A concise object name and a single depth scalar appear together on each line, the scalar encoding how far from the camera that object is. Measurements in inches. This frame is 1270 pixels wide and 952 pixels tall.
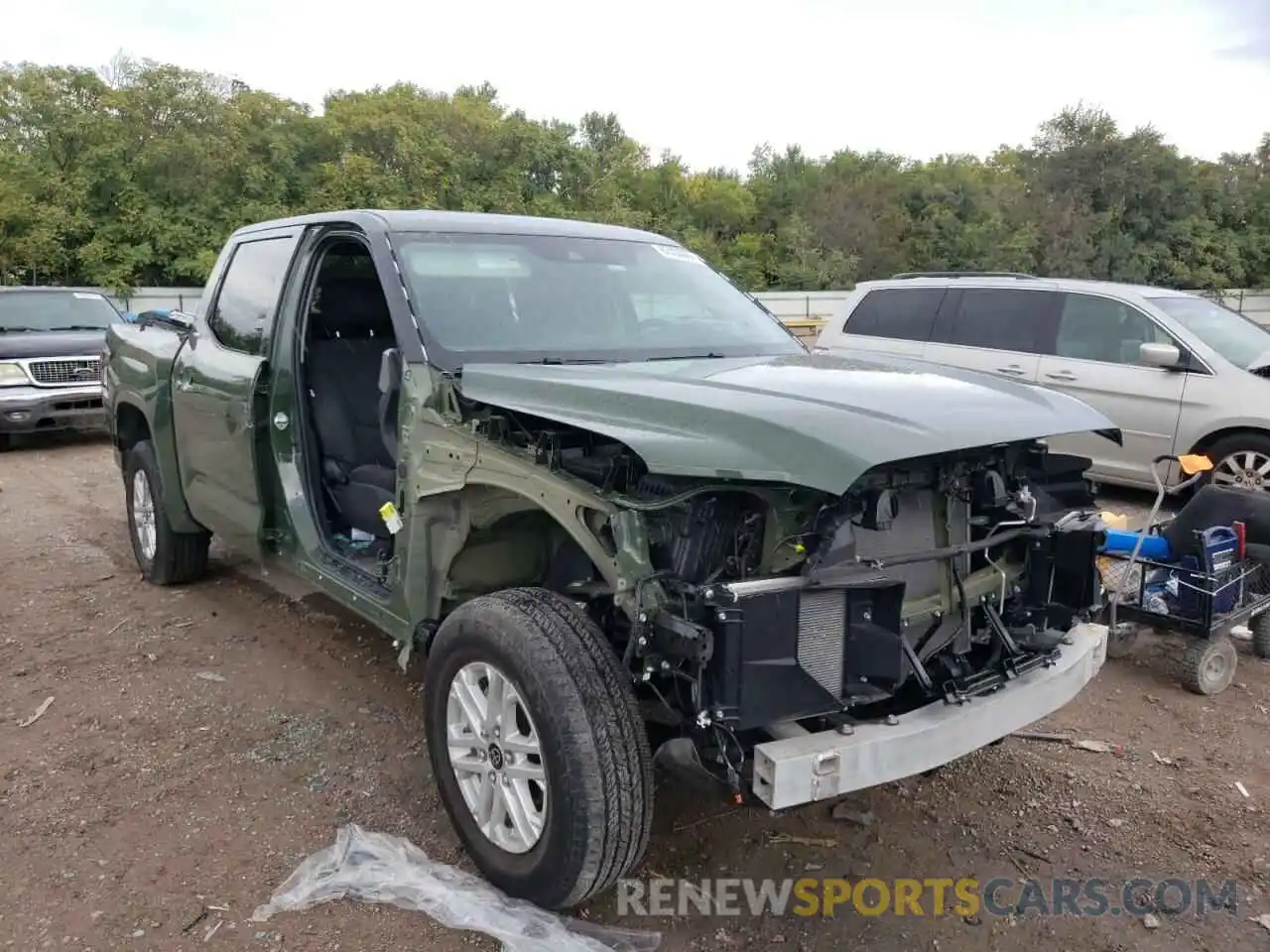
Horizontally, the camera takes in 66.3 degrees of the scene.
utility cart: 167.5
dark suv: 398.0
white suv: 277.9
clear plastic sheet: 102.8
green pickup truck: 93.9
